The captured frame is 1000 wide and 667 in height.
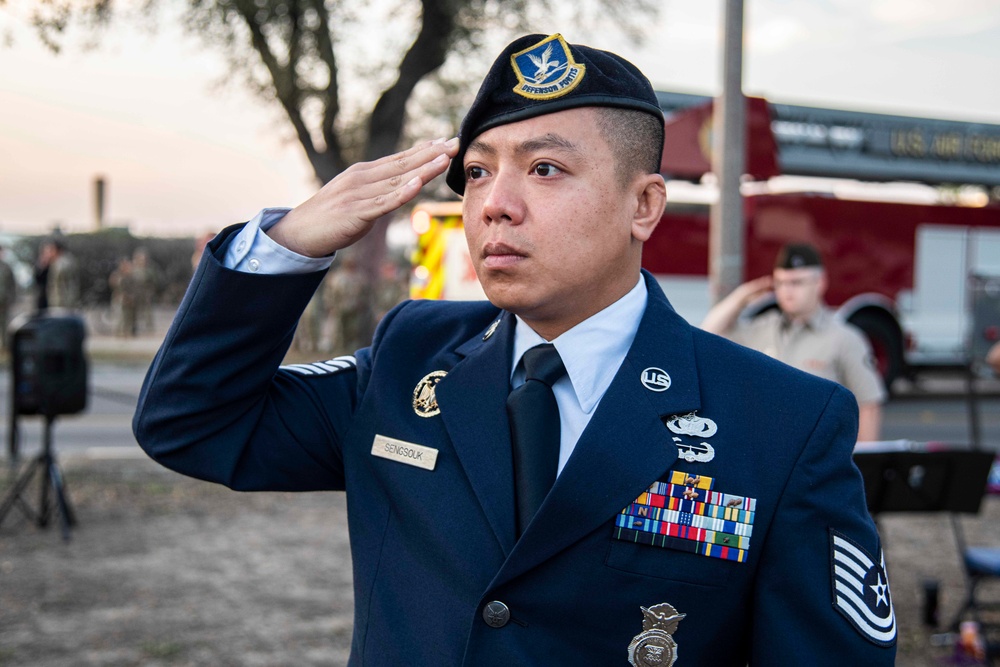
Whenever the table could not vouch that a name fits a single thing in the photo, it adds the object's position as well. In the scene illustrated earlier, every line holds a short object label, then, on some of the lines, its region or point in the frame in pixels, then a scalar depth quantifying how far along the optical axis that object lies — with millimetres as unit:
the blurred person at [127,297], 21375
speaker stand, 6008
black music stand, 4281
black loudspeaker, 6227
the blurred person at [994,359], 4734
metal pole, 6273
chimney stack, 38338
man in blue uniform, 1596
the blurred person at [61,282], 16578
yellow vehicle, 12055
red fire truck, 12250
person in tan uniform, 5031
